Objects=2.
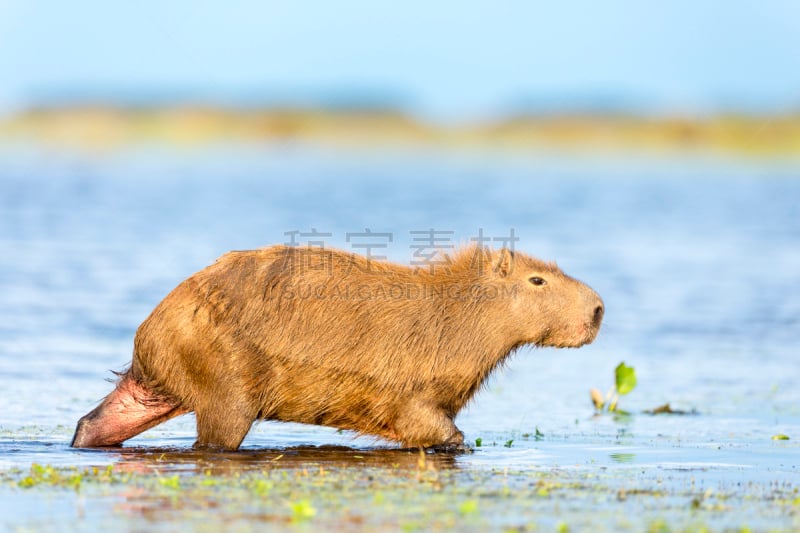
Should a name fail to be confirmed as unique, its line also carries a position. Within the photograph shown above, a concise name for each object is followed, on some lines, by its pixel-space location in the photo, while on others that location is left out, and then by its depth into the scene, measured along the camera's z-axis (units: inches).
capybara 701.9
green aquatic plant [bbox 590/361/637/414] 879.1
